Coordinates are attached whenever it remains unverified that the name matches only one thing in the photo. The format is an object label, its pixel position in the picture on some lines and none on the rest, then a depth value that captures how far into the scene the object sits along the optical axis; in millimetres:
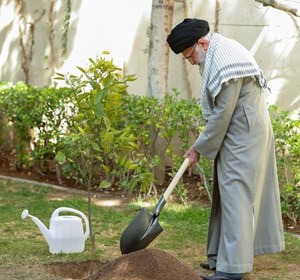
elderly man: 6655
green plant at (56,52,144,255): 6518
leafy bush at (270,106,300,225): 8911
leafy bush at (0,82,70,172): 11695
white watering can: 7648
